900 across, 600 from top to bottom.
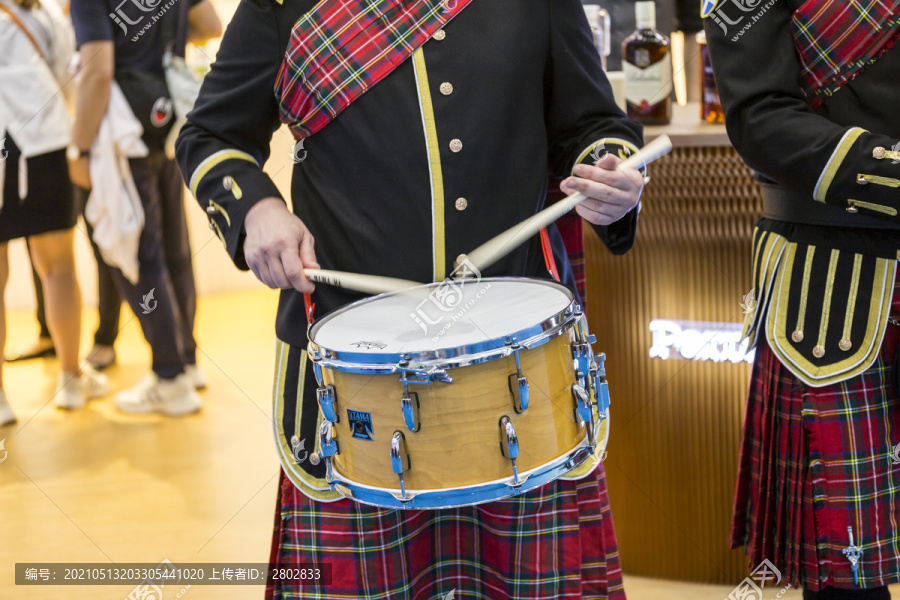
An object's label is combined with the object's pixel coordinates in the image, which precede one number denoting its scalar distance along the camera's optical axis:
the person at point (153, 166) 3.18
